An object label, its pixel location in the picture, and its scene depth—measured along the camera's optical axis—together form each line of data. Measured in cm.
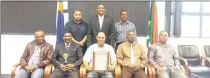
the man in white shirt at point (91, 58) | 294
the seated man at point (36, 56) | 299
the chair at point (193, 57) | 381
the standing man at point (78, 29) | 321
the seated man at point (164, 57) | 303
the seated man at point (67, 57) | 296
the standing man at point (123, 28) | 330
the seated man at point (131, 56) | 297
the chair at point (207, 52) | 388
